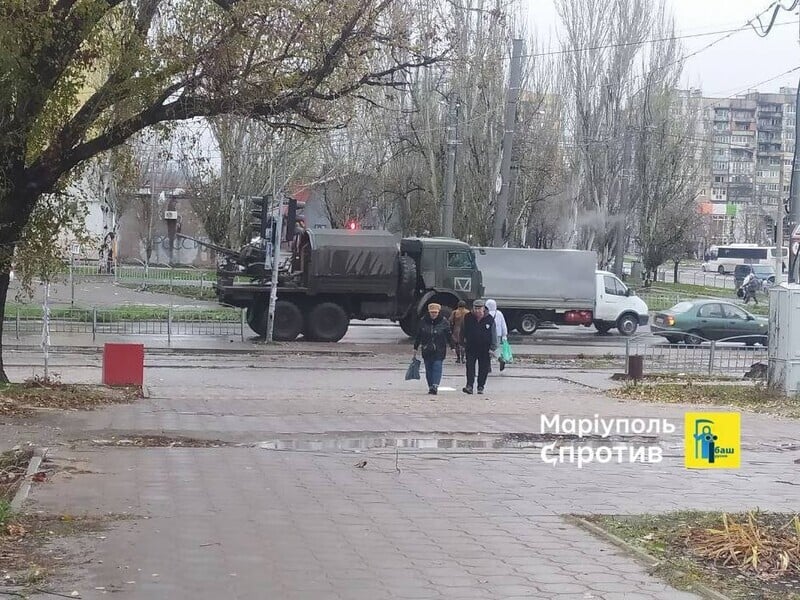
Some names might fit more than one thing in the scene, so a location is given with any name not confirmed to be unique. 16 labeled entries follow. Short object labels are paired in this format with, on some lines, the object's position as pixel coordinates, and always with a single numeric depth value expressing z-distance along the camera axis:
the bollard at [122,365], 17.61
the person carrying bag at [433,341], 17.73
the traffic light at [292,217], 28.49
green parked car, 33.19
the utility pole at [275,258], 27.53
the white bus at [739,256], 87.00
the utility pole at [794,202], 20.33
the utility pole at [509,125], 32.20
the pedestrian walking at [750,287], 53.66
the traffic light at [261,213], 27.36
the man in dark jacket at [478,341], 18.27
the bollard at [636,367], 21.72
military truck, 29.72
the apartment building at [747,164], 118.06
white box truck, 35.09
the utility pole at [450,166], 35.44
